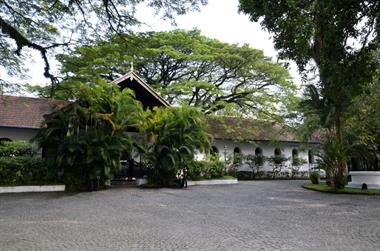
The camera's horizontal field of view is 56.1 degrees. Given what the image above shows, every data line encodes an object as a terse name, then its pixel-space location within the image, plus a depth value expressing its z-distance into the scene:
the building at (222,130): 19.84
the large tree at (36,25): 10.41
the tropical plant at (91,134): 14.71
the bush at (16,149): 16.56
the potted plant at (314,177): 20.10
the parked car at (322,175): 27.91
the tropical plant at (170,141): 16.53
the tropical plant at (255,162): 26.67
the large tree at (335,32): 8.82
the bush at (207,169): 18.95
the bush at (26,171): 14.73
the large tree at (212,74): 24.03
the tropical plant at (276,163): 27.45
